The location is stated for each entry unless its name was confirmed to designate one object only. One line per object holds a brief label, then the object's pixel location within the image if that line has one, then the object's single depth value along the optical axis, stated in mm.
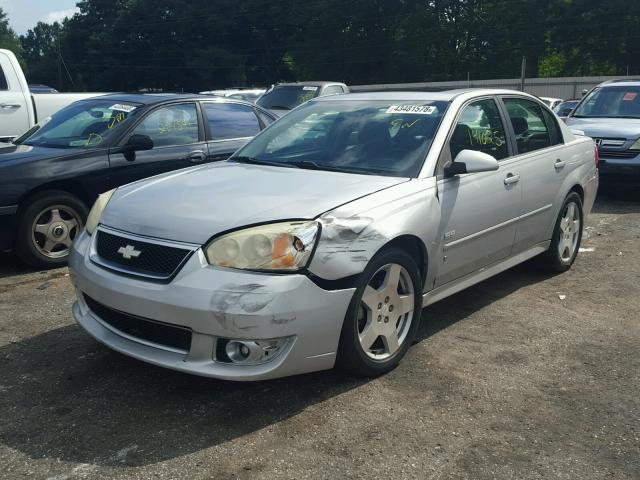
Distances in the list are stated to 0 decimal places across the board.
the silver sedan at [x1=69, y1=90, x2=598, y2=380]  3268
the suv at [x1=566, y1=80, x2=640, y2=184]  9227
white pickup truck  8789
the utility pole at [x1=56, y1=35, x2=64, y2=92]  73588
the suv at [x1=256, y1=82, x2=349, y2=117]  14102
